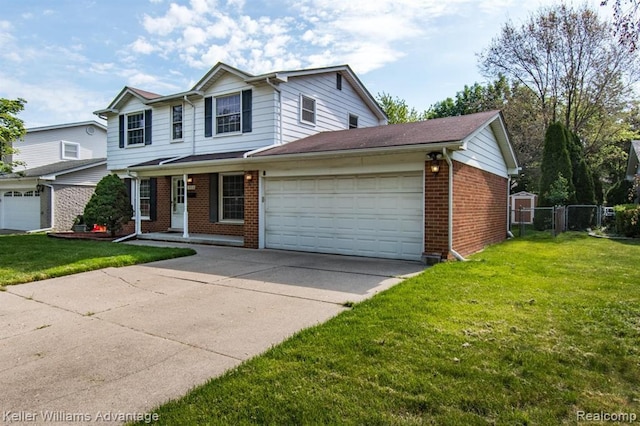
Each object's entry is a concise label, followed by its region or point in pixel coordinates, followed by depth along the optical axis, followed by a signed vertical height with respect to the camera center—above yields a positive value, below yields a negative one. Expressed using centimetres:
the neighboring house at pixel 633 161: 2117 +267
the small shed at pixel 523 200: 2433 +26
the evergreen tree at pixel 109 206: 1384 -13
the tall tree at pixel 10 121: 1485 +318
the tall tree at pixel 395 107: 3191 +808
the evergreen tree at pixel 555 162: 1853 +205
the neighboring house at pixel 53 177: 1948 +129
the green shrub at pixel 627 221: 1438 -64
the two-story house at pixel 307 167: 899 +104
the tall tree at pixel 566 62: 2212 +869
